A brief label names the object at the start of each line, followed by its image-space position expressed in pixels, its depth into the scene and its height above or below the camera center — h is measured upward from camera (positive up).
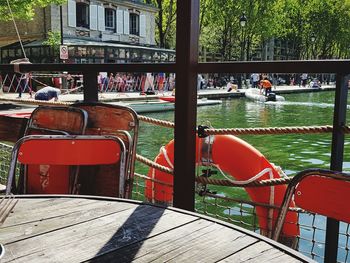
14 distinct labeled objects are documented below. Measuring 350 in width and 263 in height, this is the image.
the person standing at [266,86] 26.19 -0.82
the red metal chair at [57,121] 2.62 -0.32
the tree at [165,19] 33.16 +3.99
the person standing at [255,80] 35.51 -0.59
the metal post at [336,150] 1.86 -0.32
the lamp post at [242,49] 36.66 +2.03
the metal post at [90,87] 2.96 -0.13
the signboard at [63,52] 18.92 +0.67
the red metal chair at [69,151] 2.08 -0.38
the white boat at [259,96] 24.14 -1.31
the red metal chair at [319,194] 1.47 -0.41
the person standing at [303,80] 43.63 -0.63
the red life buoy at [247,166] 2.83 -0.62
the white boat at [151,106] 16.70 -1.35
